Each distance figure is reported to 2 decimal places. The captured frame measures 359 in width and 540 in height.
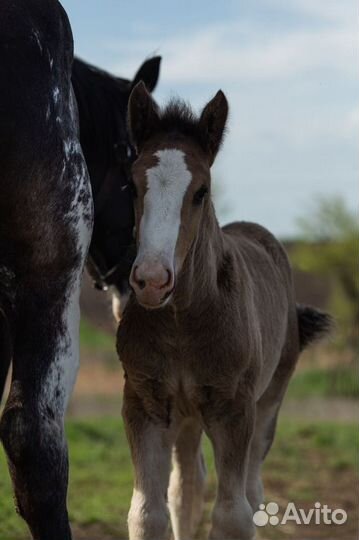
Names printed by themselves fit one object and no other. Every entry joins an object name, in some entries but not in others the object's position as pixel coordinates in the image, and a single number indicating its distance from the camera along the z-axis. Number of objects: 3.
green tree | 55.06
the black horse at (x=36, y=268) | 7.67
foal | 9.72
